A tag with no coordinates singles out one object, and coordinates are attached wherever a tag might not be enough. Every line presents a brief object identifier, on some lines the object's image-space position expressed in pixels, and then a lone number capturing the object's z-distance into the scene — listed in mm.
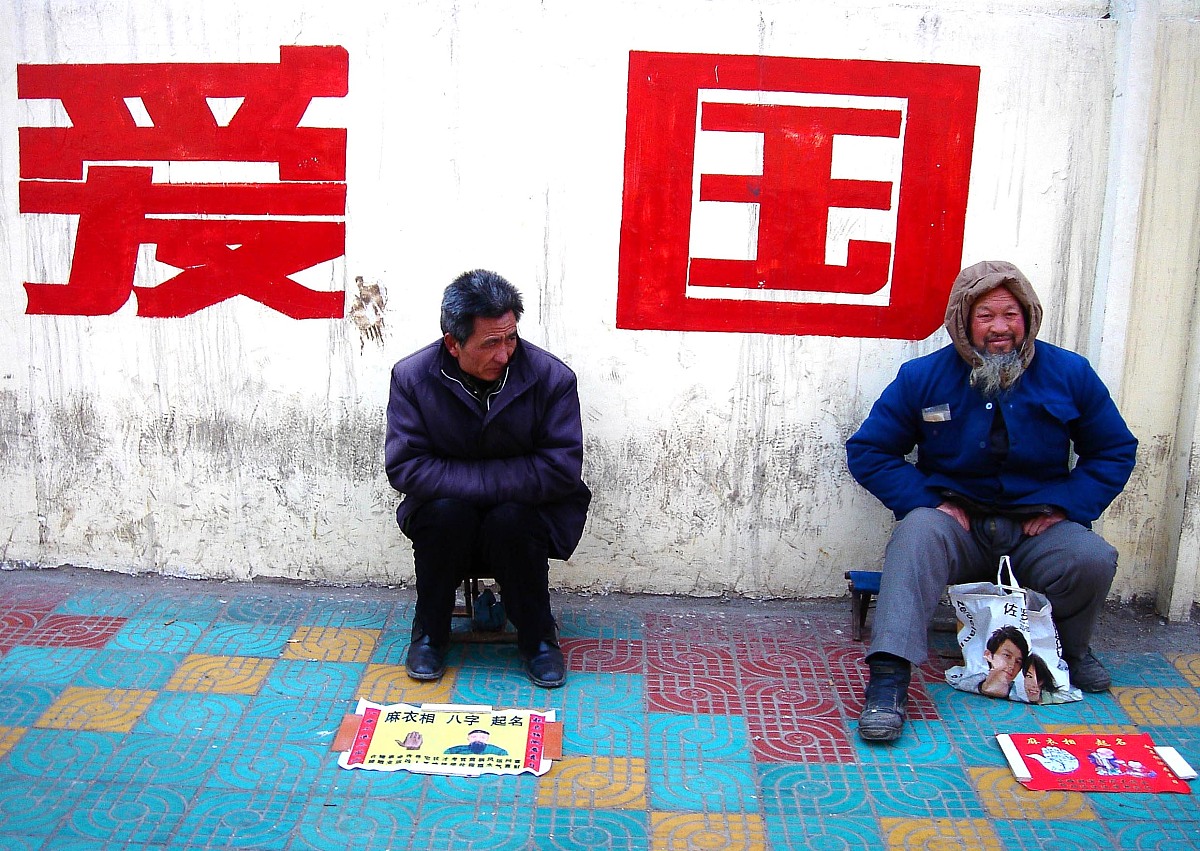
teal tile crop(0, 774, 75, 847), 2457
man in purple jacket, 3141
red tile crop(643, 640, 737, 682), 3311
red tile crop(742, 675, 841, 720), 3078
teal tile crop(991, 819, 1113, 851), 2498
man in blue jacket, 3145
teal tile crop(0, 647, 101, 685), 3133
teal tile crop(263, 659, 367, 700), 3115
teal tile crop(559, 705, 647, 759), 2855
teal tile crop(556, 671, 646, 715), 3090
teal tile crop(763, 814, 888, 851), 2494
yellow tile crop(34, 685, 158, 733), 2898
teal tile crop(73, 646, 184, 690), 3127
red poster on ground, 2729
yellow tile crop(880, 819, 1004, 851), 2500
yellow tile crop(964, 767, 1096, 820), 2615
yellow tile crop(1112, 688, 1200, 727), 3061
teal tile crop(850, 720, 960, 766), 2846
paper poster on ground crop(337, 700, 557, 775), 2762
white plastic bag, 3121
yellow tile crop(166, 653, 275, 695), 3123
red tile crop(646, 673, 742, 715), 3084
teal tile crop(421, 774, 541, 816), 2617
